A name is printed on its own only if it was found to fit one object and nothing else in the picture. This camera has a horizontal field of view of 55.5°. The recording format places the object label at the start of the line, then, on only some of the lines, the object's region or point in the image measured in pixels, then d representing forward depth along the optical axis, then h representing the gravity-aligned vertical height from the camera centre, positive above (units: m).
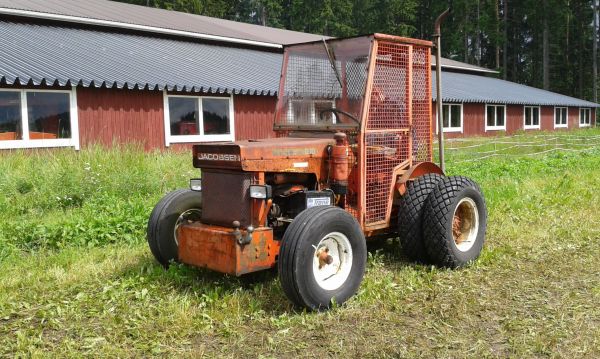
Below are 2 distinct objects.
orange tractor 4.38 -0.39
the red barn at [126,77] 13.05 +1.87
